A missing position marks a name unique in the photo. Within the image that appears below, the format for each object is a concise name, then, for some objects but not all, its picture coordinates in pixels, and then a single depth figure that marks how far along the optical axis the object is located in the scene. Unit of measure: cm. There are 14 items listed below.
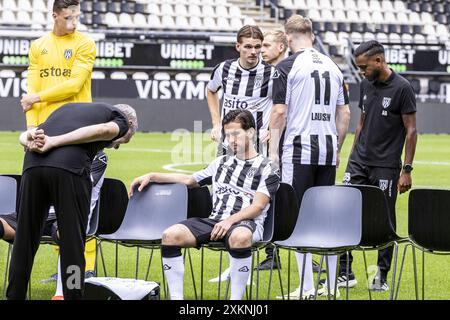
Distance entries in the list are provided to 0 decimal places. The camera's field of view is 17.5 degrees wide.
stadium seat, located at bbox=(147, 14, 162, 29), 4792
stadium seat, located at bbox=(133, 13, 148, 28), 4775
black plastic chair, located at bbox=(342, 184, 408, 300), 1043
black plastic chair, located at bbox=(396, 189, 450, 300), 1004
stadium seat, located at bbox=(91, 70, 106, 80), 3936
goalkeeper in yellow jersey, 1169
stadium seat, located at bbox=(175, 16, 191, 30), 4826
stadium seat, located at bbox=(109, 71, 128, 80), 3966
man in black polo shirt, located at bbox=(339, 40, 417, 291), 1220
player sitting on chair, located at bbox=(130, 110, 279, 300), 997
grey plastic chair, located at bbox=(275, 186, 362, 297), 1036
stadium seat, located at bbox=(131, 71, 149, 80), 3946
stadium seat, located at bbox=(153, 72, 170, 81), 3978
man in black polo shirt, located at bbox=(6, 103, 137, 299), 896
